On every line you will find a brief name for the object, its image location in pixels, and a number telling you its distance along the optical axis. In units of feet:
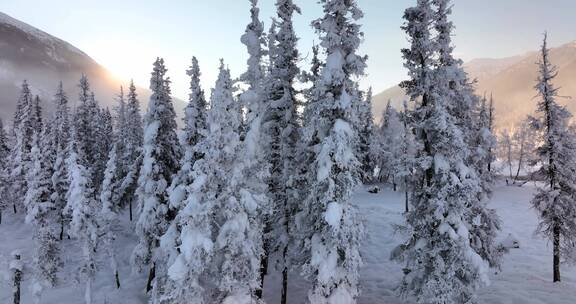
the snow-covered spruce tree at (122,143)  191.33
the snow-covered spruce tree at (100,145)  209.55
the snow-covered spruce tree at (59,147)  179.83
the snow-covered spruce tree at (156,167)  100.83
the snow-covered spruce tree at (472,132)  73.51
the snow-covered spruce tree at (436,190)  66.64
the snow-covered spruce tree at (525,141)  339.94
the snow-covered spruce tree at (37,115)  218.26
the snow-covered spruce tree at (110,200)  127.75
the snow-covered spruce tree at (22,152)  204.85
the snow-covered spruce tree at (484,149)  94.60
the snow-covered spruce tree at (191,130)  77.56
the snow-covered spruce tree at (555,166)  98.12
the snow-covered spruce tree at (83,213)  115.85
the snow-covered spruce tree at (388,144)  279.28
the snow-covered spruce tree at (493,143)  93.11
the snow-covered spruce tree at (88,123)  207.00
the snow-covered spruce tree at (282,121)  83.94
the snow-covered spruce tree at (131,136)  178.91
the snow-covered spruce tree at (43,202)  122.42
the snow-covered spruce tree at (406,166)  70.13
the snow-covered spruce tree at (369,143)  251.85
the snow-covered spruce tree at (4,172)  220.43
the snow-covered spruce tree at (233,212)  66.03
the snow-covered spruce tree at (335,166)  67.36
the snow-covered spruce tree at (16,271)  101.09
